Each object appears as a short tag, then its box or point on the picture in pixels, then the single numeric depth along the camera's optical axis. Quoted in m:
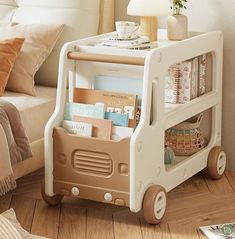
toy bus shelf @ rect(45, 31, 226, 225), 3.03
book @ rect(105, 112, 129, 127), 3.12
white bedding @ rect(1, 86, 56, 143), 3.43
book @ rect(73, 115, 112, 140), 3.14
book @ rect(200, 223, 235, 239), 2.99
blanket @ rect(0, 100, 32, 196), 3.13
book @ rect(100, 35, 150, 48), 3.28
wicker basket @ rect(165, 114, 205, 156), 3.66
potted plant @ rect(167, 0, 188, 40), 3.49
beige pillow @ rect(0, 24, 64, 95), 3.65
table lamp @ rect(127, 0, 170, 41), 3.44
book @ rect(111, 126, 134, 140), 3.09
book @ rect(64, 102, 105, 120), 3.18
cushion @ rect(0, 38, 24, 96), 3.53
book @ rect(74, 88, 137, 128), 3.12
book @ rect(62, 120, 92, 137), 3.19
